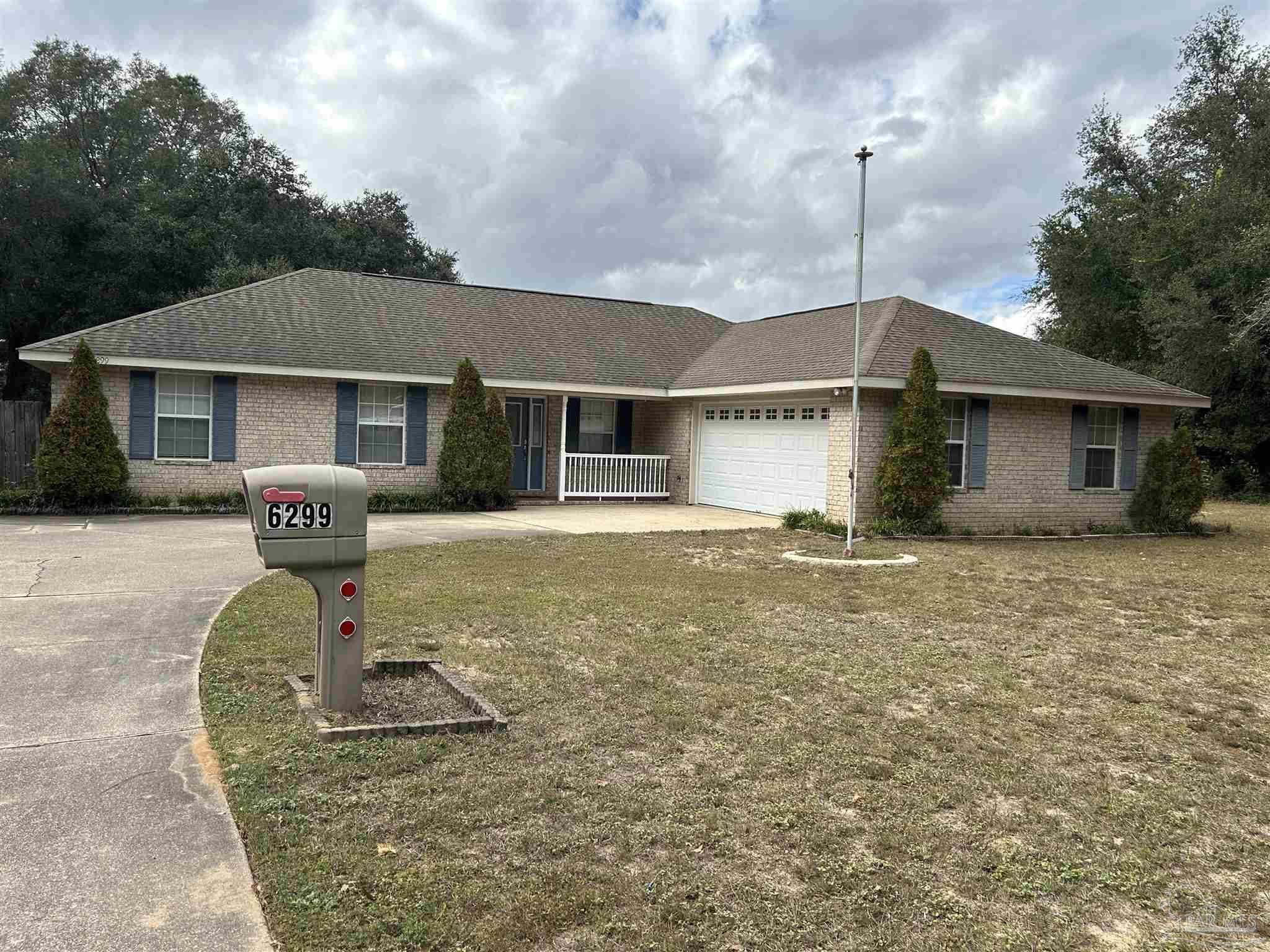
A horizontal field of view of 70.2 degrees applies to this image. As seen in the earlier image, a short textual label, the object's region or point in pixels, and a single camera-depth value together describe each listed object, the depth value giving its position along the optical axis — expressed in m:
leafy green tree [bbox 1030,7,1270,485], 26.39
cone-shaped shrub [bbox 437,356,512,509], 17.72
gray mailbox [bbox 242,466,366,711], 4.66
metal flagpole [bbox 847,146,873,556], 12.52
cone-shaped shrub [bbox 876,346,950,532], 14.73
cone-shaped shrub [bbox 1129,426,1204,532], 17.39
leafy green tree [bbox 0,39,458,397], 29.16
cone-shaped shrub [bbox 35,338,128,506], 14.92
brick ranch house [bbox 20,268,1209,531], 16.25
